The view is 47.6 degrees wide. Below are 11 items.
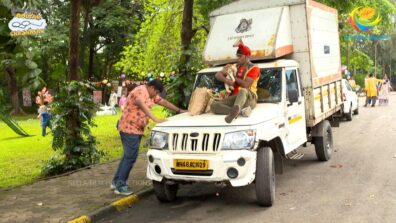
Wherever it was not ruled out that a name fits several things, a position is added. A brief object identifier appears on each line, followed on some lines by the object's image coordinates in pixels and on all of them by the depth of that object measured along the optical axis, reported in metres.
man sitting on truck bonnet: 6.53
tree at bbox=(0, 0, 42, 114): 4.15
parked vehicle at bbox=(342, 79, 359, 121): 17.31
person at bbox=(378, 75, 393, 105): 24.56
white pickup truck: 5.95
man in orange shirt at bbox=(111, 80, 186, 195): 6.84
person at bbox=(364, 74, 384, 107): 24.19
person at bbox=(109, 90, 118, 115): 30.12
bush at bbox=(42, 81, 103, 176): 9.05
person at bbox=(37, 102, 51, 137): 17.03
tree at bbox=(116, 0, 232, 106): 11.47
